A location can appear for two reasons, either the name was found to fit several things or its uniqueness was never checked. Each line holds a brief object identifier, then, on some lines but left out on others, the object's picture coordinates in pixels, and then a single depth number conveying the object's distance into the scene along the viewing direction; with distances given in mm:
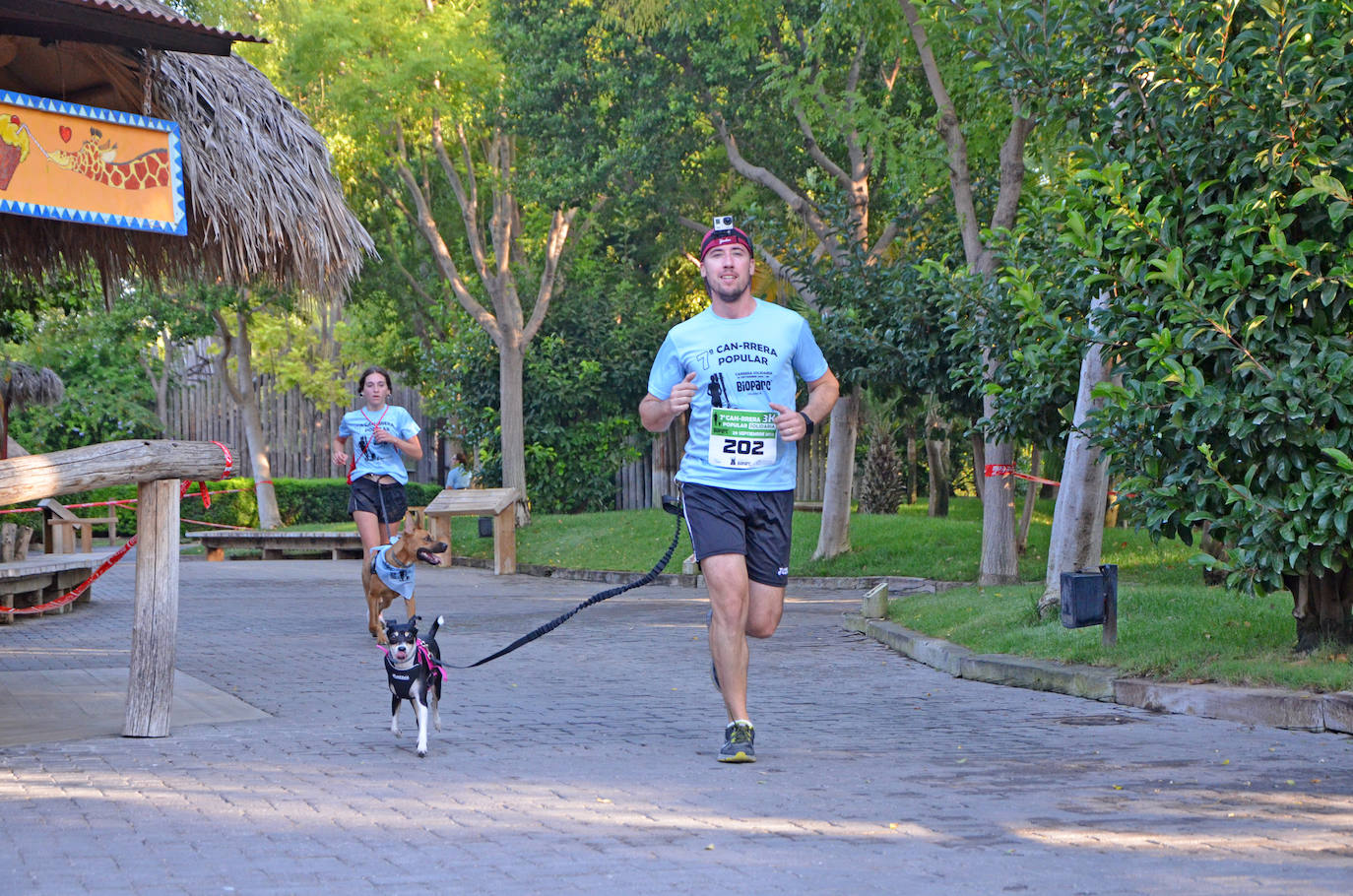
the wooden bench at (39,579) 12719
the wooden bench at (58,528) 17891
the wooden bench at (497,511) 21562
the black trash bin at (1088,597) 8852
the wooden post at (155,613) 7012
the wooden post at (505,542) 21719
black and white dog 6527
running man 6383
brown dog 10477
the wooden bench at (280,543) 25266
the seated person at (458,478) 29172
